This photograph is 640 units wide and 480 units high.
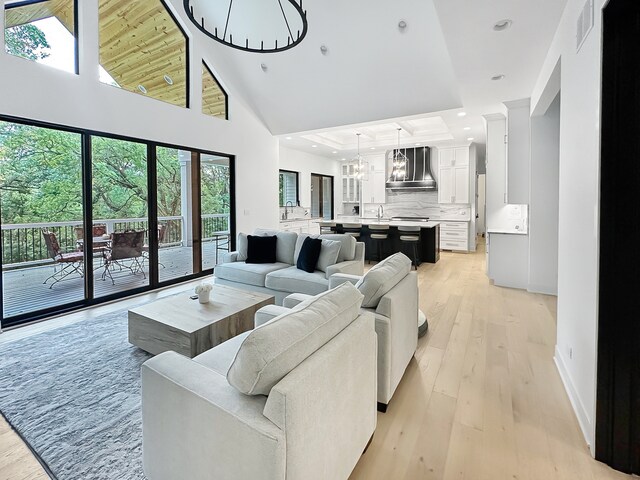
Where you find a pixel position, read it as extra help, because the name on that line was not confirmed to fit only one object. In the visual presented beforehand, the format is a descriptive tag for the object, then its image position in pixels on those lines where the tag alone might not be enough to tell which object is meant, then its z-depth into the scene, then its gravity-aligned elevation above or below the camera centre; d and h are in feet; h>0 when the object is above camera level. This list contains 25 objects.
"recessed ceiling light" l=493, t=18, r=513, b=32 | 8.88 +5.61
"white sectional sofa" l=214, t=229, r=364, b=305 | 12.51 -1.85
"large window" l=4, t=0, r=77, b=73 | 11.04 +7.14
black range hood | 29.43 +4.78
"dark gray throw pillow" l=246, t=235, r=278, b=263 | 14.89 -1.10
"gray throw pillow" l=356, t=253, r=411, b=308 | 6.76 -1.22
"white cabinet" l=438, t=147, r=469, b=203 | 27.94 +4.43
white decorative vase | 9.82 -2.14
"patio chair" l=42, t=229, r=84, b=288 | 13.32 -1.37
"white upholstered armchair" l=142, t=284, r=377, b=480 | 3.37 -2.10
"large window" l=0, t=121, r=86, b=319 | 11.47 +0.48
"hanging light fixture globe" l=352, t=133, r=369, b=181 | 27.39 +6.07
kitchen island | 22.59 -1.29
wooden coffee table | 8.16 -2.56
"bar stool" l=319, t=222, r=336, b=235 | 24.99 -0.09
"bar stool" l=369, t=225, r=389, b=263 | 22.79 -0.68
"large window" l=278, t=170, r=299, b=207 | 30.40 +3.69
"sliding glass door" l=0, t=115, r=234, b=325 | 11.84 +0.47
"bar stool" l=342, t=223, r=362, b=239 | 24.03 -0.18
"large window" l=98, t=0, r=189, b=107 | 13.85 +8.46
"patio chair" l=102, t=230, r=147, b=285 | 14.93 -1.12
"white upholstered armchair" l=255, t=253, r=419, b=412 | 6.51 -1.89
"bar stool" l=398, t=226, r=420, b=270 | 21.61 -0.86
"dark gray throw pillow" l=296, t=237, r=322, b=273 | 13.25 -1.20
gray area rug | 5.48 -3.78
